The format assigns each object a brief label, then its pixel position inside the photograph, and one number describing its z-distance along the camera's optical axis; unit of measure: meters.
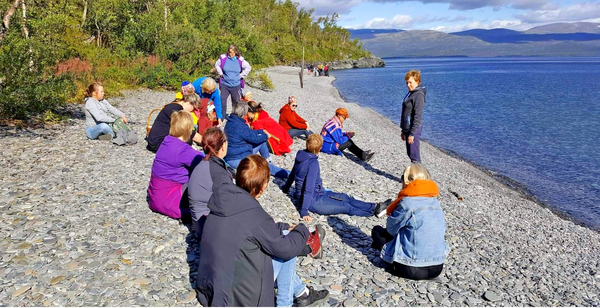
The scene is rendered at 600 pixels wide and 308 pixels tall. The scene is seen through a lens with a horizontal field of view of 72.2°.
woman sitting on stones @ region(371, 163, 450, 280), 5.12
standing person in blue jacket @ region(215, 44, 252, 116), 12.83
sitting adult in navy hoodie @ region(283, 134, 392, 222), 7.21
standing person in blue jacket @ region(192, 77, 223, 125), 10.93
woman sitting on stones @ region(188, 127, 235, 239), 5.20
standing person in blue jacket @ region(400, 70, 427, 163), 9.30
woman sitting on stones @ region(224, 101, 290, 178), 8.91
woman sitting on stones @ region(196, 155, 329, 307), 3.75
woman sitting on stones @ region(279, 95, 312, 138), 12.77
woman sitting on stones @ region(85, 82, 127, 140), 9.96
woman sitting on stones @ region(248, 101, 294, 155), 10.36
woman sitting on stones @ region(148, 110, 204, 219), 6.09
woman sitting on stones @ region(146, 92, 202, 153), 9.07
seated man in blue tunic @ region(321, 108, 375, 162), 12.12
